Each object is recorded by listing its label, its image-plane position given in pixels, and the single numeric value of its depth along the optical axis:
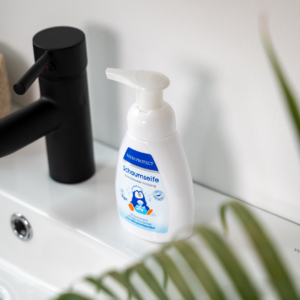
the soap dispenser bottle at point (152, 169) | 0.61
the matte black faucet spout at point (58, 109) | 0.66
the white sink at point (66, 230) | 0.67
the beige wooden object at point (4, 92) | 0.78
